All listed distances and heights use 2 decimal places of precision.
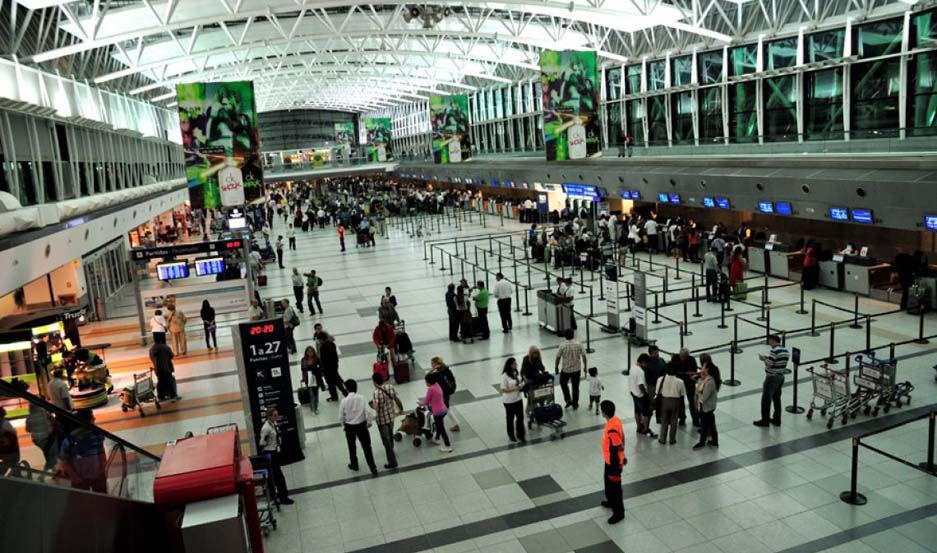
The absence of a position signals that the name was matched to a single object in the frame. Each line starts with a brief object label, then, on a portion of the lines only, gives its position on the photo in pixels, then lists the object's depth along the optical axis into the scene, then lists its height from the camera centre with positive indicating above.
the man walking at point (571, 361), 10.88 -3.21
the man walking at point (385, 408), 9.45 -3.22
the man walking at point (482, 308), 15.65 -3.28
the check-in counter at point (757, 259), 21.06 -3.63
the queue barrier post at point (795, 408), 10.34 -4.05
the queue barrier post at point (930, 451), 7.86 -3.76
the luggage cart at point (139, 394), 12.92 -3.78
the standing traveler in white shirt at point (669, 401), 9.43 -3.44
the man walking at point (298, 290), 20.20 -3.25
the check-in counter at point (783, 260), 20.24 -3.58
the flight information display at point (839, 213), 18.05 -2.08
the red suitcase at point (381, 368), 11.52 -3.29
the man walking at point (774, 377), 9.58 -3.29
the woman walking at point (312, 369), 11.98 -3.44
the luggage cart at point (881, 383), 9.88 -3.60
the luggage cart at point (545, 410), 10.27 -3.75
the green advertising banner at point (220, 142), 16.95 +1.05
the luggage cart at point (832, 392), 9.84 -3.68
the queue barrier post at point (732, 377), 11.57 -3.91
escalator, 4.18 -2.03
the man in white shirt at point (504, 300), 15.86 -3.16
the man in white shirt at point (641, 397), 9.72 -3.48
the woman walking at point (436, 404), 9.94 -3.40
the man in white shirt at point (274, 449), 8.62 -3.38
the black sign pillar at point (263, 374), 9.79 -2.73
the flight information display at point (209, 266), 21.52 -2.51
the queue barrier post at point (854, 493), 7.70 -4.05
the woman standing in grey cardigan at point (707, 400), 9.16 -3.37
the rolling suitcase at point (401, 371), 13.12 -3.81
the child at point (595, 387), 10.70 -3.59
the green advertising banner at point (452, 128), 33.78 +1.85
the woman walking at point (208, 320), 17.20 -3.34
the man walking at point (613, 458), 7.56 -3.34
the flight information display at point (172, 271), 20.15 -2.40
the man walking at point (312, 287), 19.48 -3.09
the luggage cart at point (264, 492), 7.95 -3.62
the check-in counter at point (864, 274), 17.39 -3.59
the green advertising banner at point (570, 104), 20.84 +1.60
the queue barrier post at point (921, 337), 12.46 -3.82
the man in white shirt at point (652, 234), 25.98 -3.17
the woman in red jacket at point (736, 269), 17.84 -3.28
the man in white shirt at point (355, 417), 9.22 -3.25
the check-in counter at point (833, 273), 18.16 -3.67
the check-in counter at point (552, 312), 15.18 -3.44
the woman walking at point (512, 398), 9.80 -3.35
